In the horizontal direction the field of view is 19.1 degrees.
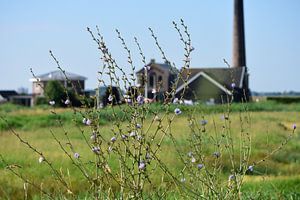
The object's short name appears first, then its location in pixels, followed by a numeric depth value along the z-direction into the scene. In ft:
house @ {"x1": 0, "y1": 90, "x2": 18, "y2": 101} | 308.31
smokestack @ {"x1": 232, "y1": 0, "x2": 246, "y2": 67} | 230.68
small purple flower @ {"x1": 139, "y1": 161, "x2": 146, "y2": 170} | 18.61
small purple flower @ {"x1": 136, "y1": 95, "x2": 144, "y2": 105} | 20.08
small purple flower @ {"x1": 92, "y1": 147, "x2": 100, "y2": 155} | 18.86
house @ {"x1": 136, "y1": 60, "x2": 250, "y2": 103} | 200.87
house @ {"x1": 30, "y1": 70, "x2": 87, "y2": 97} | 263.17
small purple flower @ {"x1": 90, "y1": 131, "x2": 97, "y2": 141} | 19.73
